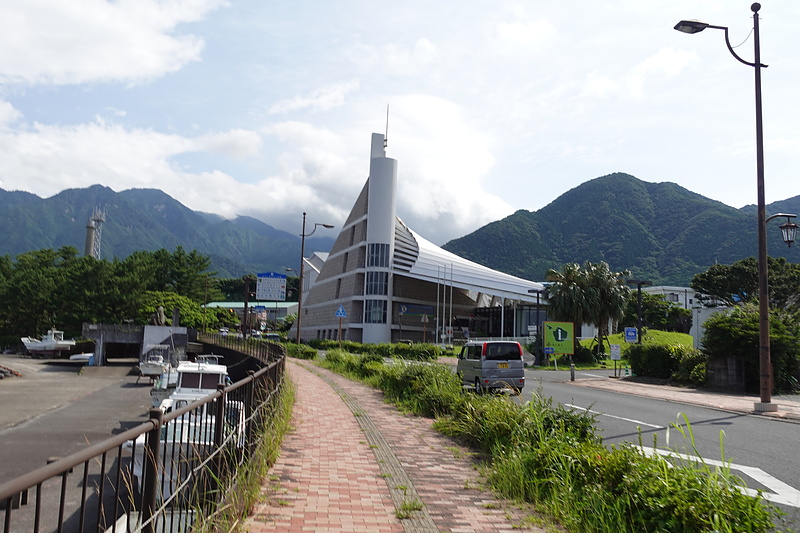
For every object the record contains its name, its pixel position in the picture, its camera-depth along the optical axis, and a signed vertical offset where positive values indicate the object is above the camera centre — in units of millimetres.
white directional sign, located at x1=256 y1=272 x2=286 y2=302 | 51312 +3086
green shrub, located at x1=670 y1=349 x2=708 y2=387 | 25356 -1273
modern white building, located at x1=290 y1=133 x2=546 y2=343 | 72312 +5427
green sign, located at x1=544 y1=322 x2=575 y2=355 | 35375 -134
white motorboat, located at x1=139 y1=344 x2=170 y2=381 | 37562 -2638
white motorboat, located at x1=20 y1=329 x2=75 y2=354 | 58031 -2743
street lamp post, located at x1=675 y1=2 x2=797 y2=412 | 15562 +1870
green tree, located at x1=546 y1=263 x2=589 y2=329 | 47906 +2948
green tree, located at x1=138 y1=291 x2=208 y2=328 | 65438 +1383
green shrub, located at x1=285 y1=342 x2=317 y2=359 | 39844 -1826
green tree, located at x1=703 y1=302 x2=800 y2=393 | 22266 -80
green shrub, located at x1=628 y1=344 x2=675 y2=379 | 29406 -1151
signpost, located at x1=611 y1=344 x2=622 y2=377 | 30825 -824
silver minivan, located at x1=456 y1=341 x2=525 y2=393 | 17516 -984
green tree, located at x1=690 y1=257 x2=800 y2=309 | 58769 +6062
